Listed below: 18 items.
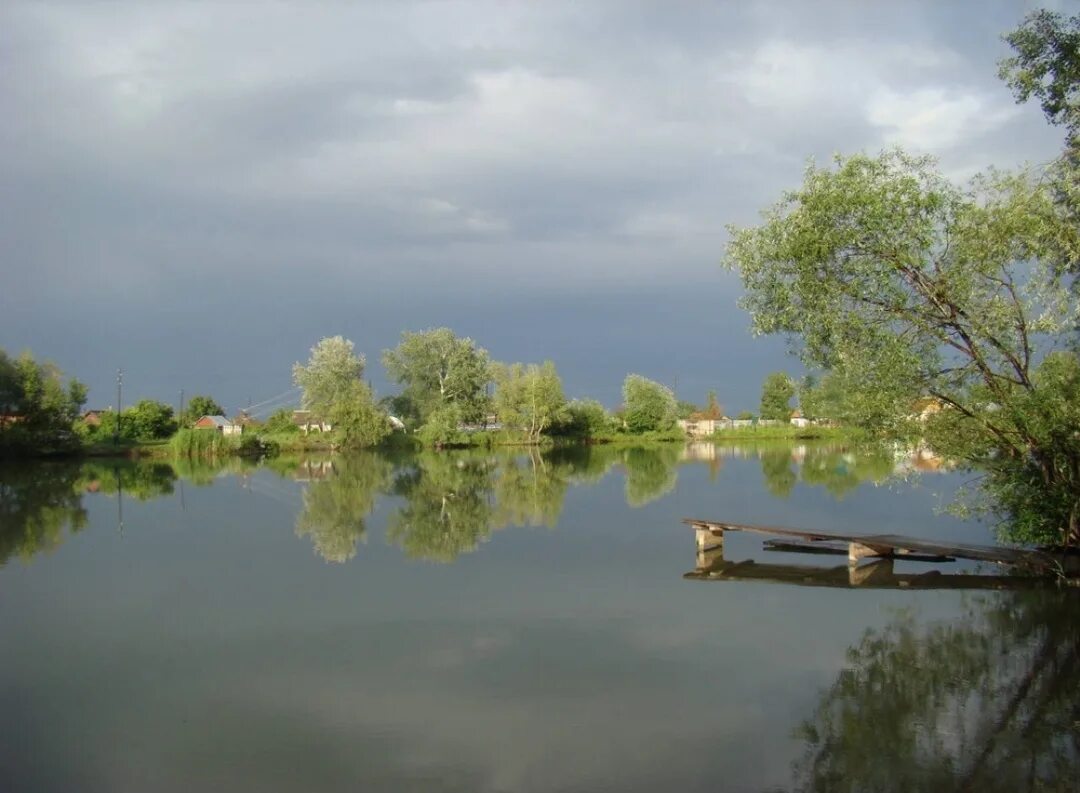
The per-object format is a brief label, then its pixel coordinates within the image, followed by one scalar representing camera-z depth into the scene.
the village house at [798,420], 98.70
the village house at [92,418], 73.59
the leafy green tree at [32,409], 54.09
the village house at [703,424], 92.26
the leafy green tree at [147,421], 69.06
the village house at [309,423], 73.74
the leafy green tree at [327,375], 75.69
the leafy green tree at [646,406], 86.75
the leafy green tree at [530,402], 74.12
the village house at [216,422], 83.47
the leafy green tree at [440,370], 77.75
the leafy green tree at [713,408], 121.94
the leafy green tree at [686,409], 114.14
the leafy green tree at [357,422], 66.56
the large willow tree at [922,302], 13.18
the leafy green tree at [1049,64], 11.30
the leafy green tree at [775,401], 103.44
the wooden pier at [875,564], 14.61
